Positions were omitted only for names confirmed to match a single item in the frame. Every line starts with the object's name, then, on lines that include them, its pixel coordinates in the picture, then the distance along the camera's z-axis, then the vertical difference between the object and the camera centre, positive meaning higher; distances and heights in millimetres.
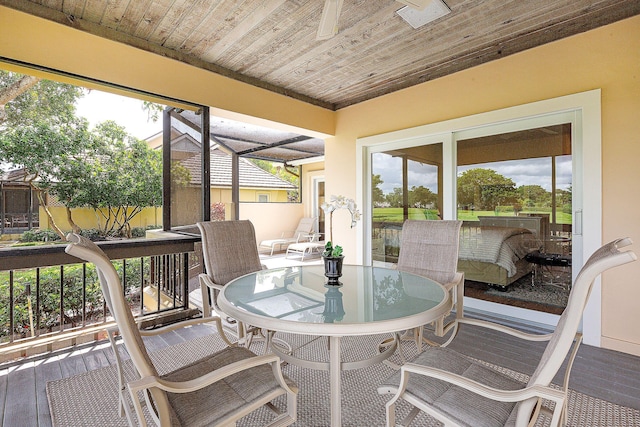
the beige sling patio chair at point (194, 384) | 1019 -722
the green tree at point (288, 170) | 9517 +1771
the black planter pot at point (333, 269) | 2029 -374
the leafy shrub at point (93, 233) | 4248 -278
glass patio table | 1359 -483
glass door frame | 2676 +575
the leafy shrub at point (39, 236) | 3303 -253
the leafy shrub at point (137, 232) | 5158 -311
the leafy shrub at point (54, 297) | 3878 -1177
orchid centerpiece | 2348 +55
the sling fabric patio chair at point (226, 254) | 2428 -359
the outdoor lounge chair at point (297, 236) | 8001 -678
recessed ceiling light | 2404 +1607
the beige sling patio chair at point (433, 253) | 2361 -341
